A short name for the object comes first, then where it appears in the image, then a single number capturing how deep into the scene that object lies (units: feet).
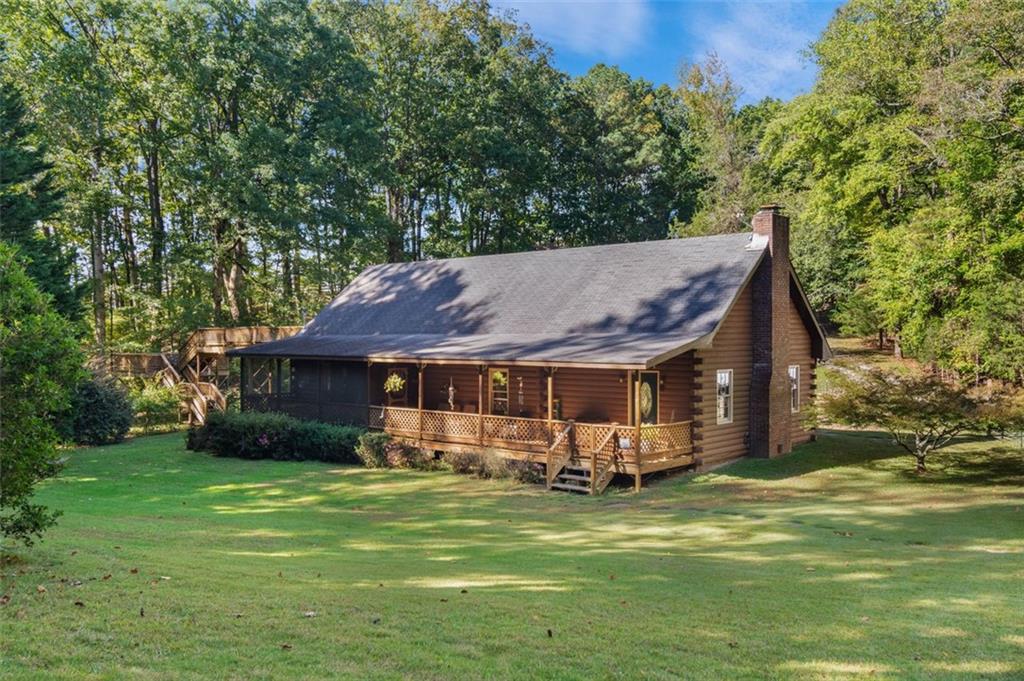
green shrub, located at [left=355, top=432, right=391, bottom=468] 75.61
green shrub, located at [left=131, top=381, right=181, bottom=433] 102.12
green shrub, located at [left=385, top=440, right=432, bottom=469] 73.97
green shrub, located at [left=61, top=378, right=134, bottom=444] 88.58
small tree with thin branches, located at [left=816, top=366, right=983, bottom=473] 63.87
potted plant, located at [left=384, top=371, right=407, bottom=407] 87.76
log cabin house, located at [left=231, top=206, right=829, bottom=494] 65.87
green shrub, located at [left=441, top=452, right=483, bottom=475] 70.22
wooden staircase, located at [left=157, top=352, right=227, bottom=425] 103.71
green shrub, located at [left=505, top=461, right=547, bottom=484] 66.59
